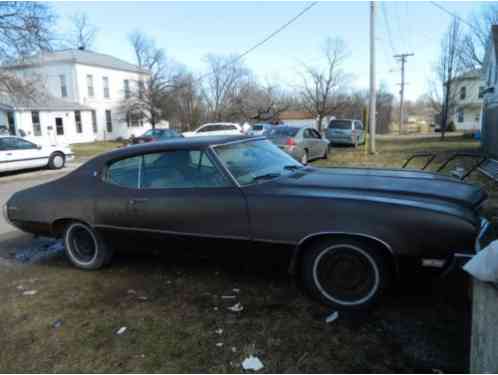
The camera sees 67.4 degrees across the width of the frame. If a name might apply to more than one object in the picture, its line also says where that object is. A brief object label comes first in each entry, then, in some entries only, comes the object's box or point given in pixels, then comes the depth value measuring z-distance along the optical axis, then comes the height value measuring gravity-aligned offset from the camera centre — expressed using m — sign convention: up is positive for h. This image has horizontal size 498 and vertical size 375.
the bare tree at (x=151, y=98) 38.12 +3.30
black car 2.83 -0.71
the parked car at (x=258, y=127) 29.64 +0.07
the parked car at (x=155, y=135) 21.94 -0.29
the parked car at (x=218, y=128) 23.68 +0.04
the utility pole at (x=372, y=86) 16.03 +1.68
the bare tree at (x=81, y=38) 53.51 +13.44
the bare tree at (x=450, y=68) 28.47 +4.32
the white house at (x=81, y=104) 29.86 +2.51
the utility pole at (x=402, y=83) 45.22 +5.21
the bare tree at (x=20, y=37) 15.98 +4.22
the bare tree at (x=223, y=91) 46.97 +4.86
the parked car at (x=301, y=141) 12.62 -0.50
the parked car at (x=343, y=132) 21.45 -0.35
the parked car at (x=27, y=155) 13.54 -0.83
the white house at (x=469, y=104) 38.90 +2.21
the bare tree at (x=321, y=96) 41.69 +3.44
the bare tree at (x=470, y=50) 30.59 +6.05
